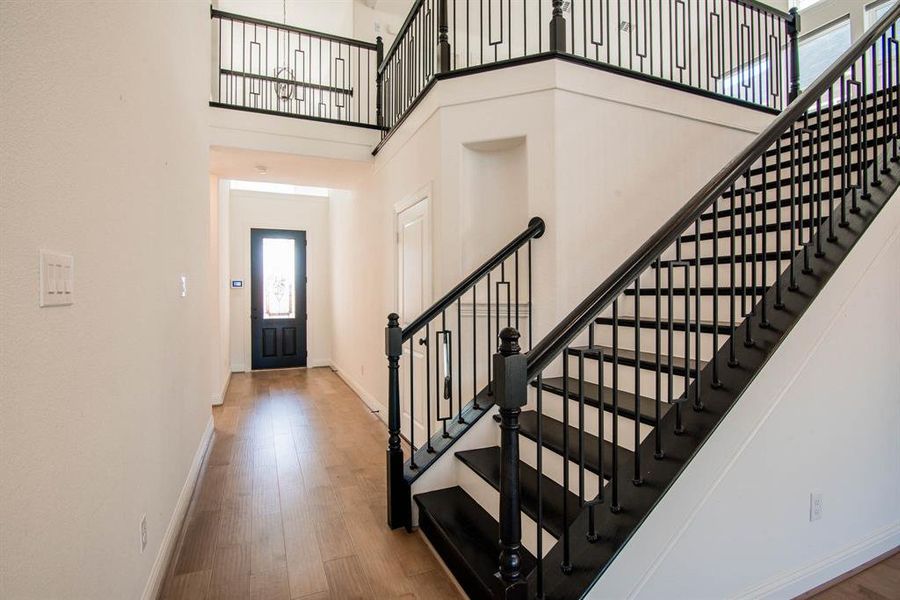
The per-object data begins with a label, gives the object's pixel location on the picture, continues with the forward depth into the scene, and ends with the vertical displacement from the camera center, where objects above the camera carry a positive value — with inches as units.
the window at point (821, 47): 200.8 +113.8
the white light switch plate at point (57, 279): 40.2 +1.4
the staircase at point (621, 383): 58.7 -15.4
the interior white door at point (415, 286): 136.0 +2.5
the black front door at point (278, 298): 293.6 -2.7
